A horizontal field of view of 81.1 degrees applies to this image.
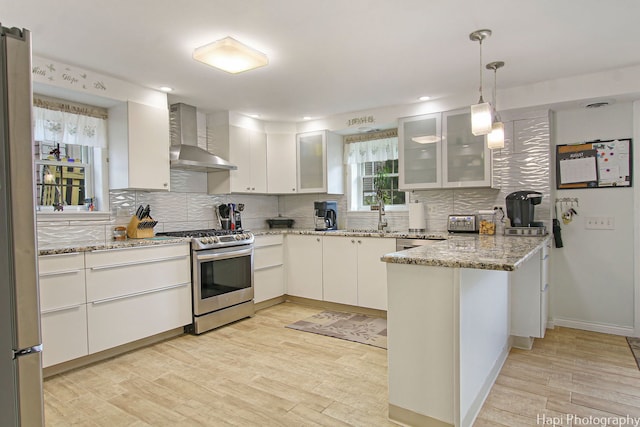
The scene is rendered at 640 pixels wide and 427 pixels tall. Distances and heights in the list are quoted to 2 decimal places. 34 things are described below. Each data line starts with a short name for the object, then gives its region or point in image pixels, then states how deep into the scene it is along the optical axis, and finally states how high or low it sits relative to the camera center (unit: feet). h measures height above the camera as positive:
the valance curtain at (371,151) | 14.75 +2.20
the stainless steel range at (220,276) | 11.23 -2.25
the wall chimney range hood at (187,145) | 12.03 +2.11
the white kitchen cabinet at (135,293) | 9.03 -2.25
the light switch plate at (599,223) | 11.11 -0.63
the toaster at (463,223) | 12.00 -0.64
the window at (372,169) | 14.85 +1.46
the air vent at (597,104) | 10.75 +2.84
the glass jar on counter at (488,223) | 11.52 -0.63
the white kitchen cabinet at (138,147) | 10.79 +1.81
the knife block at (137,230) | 11.32 -0.68
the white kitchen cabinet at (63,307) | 8.16 -2.23
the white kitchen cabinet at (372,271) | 12.59 -2.28
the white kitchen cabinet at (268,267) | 13.55 -2.30
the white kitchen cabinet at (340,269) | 13.21 -2.32
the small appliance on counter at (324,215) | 14.76 -0.40
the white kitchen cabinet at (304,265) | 14.07 -2.30
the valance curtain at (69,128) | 9.84 +2.23
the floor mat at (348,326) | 10.81 -3.87
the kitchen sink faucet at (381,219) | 14.32 -0.56
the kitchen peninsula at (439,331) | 5.98 -2.16
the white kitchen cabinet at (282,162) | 15.53 +1.83
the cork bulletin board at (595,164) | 10.85 +1.13
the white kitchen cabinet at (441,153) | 11.96 +1.68
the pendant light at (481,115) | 7.61 +1.82
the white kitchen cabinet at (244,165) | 13.99 +1.60
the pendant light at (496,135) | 8.56 +1.57
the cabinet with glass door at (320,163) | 15.08 +1.76
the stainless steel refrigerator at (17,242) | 3.23 -0.29
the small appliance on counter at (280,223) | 16.22 -0.75
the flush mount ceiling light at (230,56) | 7.90 +3.31
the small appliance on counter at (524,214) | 10.51 -0.32
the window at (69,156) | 10.01 +1.51
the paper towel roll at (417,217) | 13.34 -0.46
